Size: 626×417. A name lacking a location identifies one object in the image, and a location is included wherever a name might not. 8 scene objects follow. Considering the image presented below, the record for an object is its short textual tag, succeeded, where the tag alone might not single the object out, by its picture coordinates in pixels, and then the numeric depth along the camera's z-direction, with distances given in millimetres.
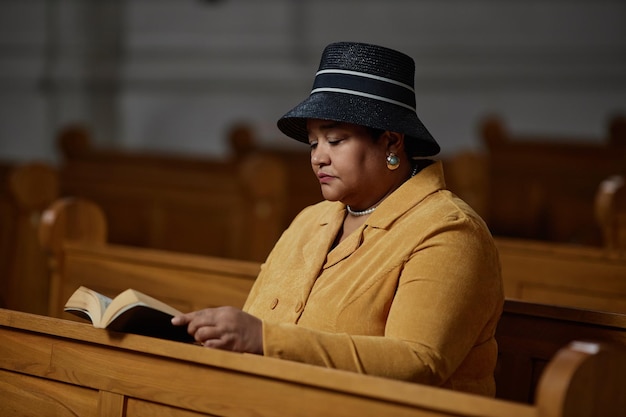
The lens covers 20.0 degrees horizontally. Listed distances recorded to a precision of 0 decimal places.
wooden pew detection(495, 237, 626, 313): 6123
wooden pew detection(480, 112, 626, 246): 10446
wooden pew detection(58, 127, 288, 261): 8852
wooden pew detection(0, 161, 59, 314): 7766
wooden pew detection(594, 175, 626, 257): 7590
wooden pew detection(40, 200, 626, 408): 4793
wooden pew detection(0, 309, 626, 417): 3246
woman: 3902
